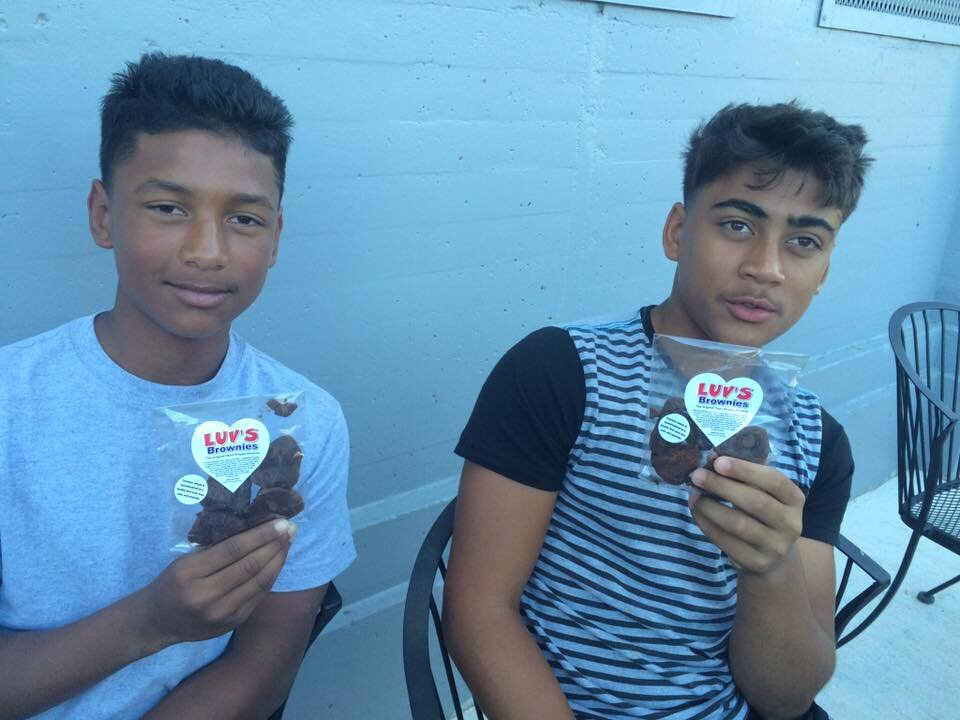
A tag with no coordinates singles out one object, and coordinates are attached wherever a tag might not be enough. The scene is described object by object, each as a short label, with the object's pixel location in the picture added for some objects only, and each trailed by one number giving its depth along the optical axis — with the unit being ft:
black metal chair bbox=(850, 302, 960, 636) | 8.21
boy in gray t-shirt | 4.03
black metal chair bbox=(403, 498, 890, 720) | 4.30
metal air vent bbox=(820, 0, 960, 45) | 10.35
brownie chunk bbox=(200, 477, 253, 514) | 3.86
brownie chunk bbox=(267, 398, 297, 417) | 4.00
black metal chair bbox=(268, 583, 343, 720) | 5.05
